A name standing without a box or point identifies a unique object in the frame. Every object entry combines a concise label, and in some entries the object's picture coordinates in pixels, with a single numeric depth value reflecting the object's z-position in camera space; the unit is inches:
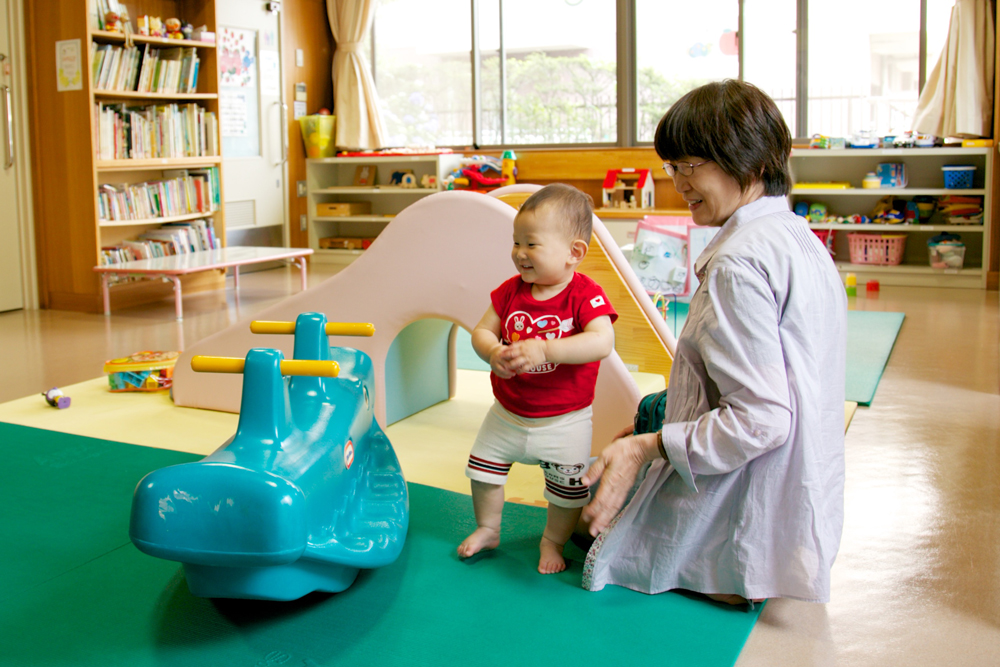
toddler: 66.4
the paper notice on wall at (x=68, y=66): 196.9
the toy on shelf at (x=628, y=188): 253.4
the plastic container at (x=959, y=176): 222.2
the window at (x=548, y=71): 274.5
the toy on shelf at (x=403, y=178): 286.4
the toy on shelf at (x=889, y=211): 230.7
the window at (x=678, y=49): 255.6
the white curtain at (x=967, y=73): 213.8
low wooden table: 189.9
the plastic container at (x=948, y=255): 223.6
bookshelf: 198.7
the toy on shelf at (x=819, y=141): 235.0
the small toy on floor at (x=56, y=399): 116.3
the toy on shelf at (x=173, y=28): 219.9
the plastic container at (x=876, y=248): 232.1
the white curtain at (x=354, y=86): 289.7
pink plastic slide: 92.0
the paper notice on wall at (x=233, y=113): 253.6
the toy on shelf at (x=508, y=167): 265.6
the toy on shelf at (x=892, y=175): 232.5
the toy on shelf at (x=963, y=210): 223.9
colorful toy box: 126.0
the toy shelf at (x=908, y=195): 222.7
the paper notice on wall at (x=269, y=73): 267.9
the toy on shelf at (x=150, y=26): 211.2
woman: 55.7
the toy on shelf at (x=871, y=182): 231.8
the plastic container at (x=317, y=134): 286.4
